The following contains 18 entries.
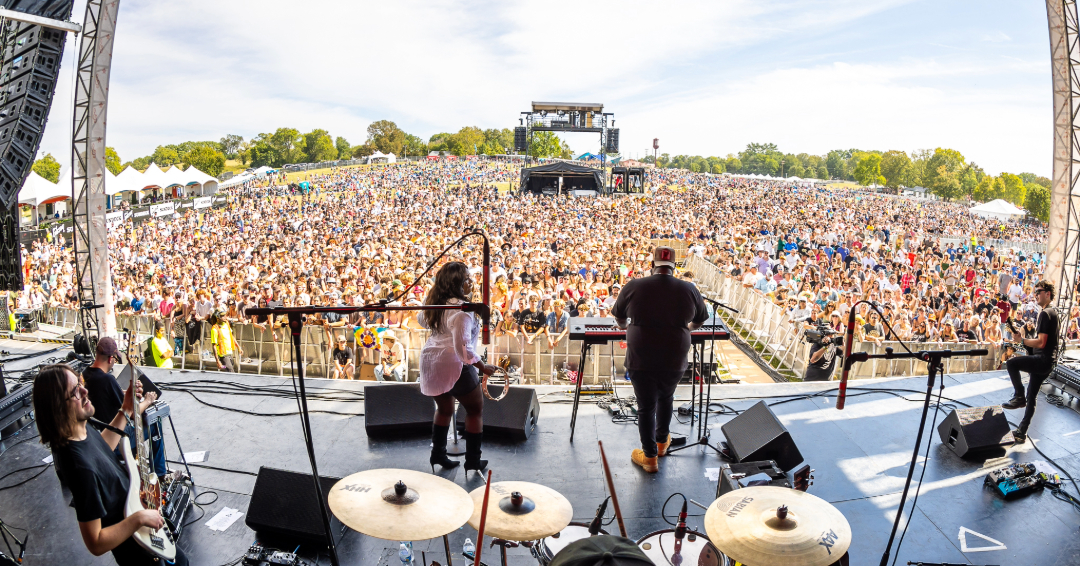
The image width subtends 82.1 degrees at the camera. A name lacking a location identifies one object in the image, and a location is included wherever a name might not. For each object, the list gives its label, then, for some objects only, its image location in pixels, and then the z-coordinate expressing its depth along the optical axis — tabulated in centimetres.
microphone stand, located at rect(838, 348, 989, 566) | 258
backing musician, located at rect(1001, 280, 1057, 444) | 442
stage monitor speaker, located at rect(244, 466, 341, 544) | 306
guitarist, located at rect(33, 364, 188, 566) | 201
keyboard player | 355
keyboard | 431
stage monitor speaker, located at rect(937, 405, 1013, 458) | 412
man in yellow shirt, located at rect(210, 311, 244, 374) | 750
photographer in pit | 603
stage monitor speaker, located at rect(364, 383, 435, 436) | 436
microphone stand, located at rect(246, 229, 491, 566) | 214
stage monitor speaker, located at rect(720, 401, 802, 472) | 373
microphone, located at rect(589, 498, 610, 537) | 244
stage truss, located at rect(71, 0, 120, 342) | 555
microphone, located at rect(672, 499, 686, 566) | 255
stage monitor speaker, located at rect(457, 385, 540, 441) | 430
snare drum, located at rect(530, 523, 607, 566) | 271
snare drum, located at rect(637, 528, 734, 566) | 255
